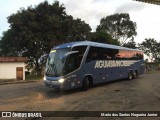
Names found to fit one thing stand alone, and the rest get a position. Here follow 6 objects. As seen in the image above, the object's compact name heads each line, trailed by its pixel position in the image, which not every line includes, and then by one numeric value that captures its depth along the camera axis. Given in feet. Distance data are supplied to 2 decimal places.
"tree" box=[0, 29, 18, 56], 71.17
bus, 26.52
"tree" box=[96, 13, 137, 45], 121.96
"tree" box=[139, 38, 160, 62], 138.69
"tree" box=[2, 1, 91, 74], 66.20
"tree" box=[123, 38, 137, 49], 124.14
